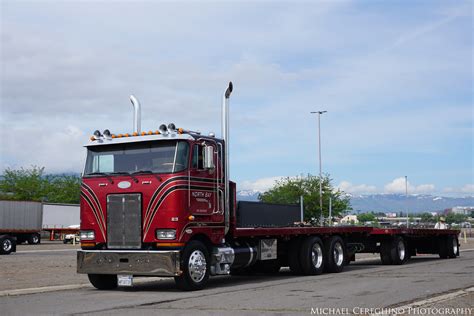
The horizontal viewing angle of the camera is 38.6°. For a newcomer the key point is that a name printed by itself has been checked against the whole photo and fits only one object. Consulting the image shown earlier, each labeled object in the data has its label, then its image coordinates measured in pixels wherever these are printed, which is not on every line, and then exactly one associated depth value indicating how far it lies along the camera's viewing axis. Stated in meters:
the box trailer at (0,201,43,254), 47.88
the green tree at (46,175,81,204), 85.38
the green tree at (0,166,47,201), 81.75
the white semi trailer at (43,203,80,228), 60.94
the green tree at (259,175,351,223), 44.33
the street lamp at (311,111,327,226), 44.97
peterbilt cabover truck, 13.73
